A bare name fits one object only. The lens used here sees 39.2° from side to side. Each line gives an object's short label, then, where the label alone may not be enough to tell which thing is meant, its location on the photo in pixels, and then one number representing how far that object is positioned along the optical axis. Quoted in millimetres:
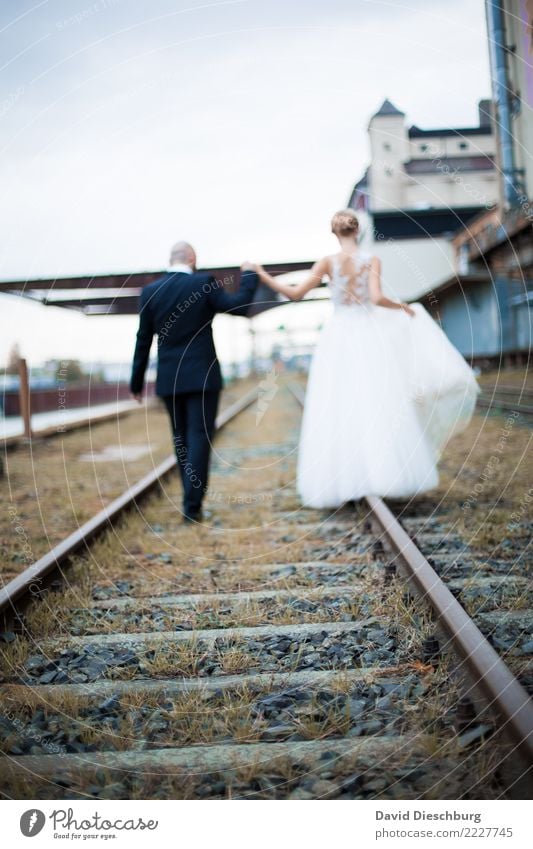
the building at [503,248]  4355
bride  4520
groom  4402
